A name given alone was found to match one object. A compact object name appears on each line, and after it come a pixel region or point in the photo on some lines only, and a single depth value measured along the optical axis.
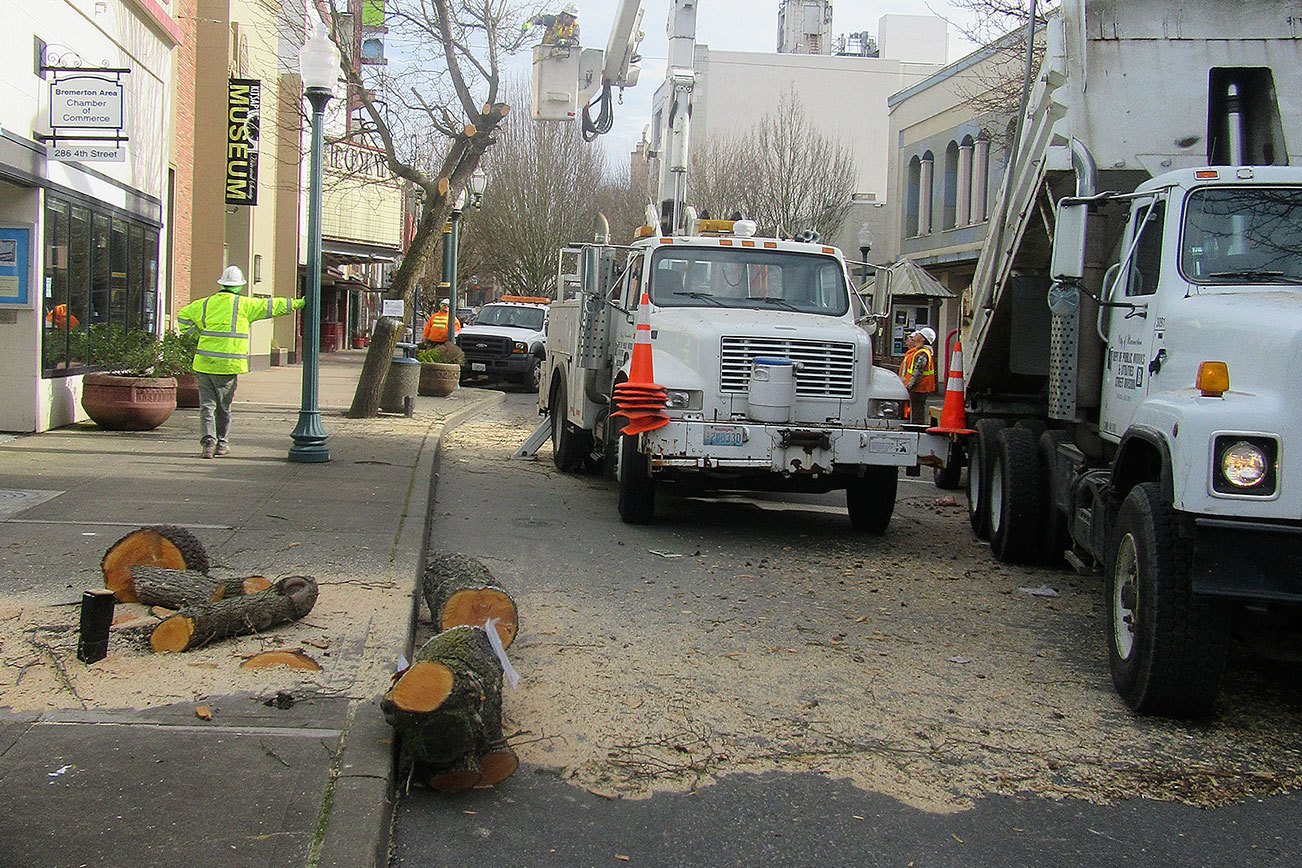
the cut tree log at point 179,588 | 6.20
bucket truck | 9.70
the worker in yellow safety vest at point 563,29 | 15.88
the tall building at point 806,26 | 69.12
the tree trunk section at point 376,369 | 17.55
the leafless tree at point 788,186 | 39.97
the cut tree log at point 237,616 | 5.73
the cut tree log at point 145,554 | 6.54
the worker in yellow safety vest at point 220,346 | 12.18
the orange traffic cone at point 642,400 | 9.65
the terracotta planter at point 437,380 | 23.02
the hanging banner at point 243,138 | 24.20
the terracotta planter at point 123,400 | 13.63
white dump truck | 5.42
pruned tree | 19.47
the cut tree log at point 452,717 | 4.53
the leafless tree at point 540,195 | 48.69
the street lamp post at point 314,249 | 12.49
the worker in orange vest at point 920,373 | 16.80
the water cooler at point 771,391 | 9.77
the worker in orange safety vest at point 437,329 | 33.25
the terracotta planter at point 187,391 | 16.89
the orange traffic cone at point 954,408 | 10.76
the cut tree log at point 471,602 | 6.28
